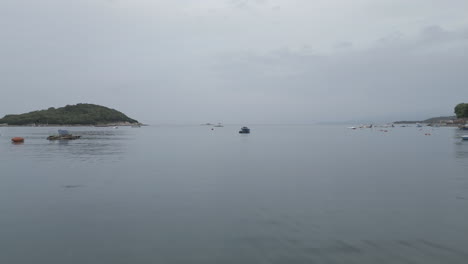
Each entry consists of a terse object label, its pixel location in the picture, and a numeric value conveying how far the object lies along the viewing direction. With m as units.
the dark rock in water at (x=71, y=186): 26.44
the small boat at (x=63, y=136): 89.82
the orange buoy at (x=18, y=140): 80.03
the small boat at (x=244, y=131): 148.75
